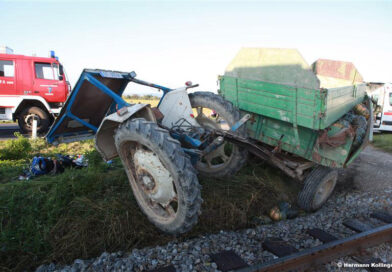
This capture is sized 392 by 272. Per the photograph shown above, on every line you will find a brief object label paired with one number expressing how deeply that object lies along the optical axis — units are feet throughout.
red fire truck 30.63
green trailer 12.82
